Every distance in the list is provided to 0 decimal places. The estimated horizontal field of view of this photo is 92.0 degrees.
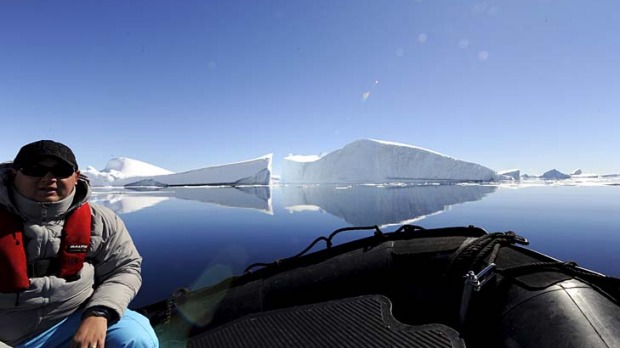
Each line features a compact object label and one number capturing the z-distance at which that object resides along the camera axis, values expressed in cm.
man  124
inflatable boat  154
